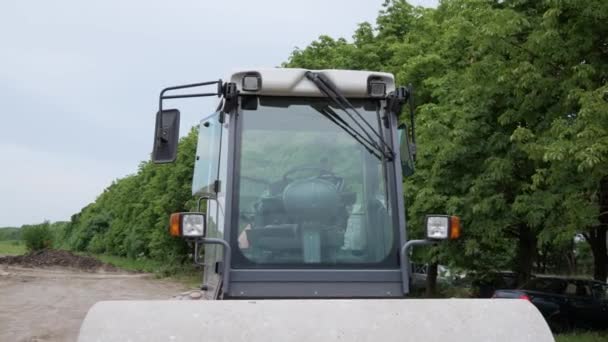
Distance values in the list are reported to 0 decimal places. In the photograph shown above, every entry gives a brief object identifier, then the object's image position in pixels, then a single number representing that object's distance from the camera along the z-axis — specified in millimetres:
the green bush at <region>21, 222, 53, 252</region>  47375
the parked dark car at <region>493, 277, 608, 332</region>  16281
